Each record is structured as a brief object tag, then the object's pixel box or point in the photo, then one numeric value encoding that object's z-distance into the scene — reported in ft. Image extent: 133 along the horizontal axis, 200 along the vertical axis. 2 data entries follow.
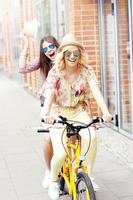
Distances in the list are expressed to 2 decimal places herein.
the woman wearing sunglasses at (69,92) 15.02
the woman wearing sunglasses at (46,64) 17.04
